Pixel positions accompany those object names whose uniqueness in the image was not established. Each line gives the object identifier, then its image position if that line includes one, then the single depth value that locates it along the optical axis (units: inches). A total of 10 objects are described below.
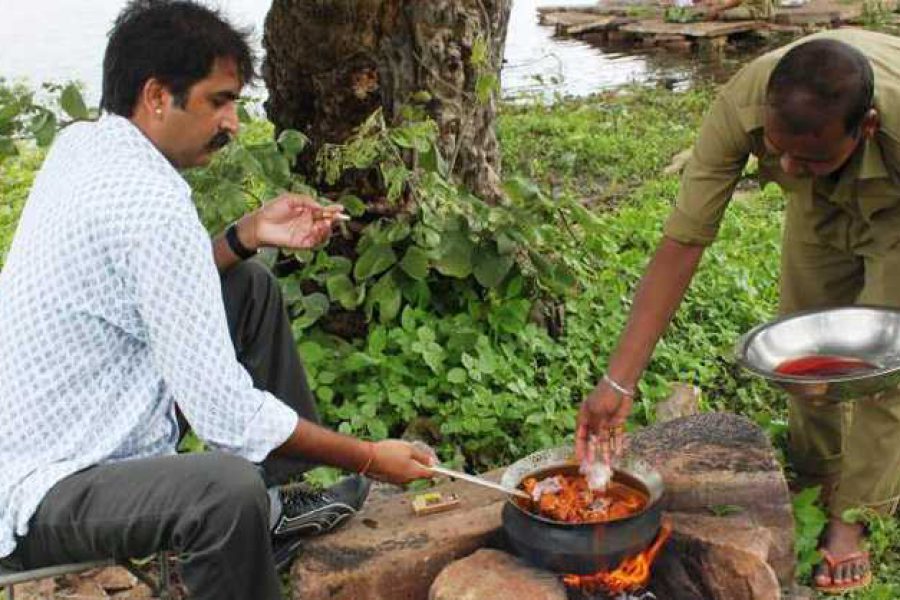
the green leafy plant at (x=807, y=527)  145.7
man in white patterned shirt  105.3
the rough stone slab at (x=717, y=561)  121.9
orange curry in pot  123.6
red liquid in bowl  128.5
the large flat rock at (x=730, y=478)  136.5
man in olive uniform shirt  119.4
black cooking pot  116.4
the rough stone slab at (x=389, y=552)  125.9
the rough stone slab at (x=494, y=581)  117.5
